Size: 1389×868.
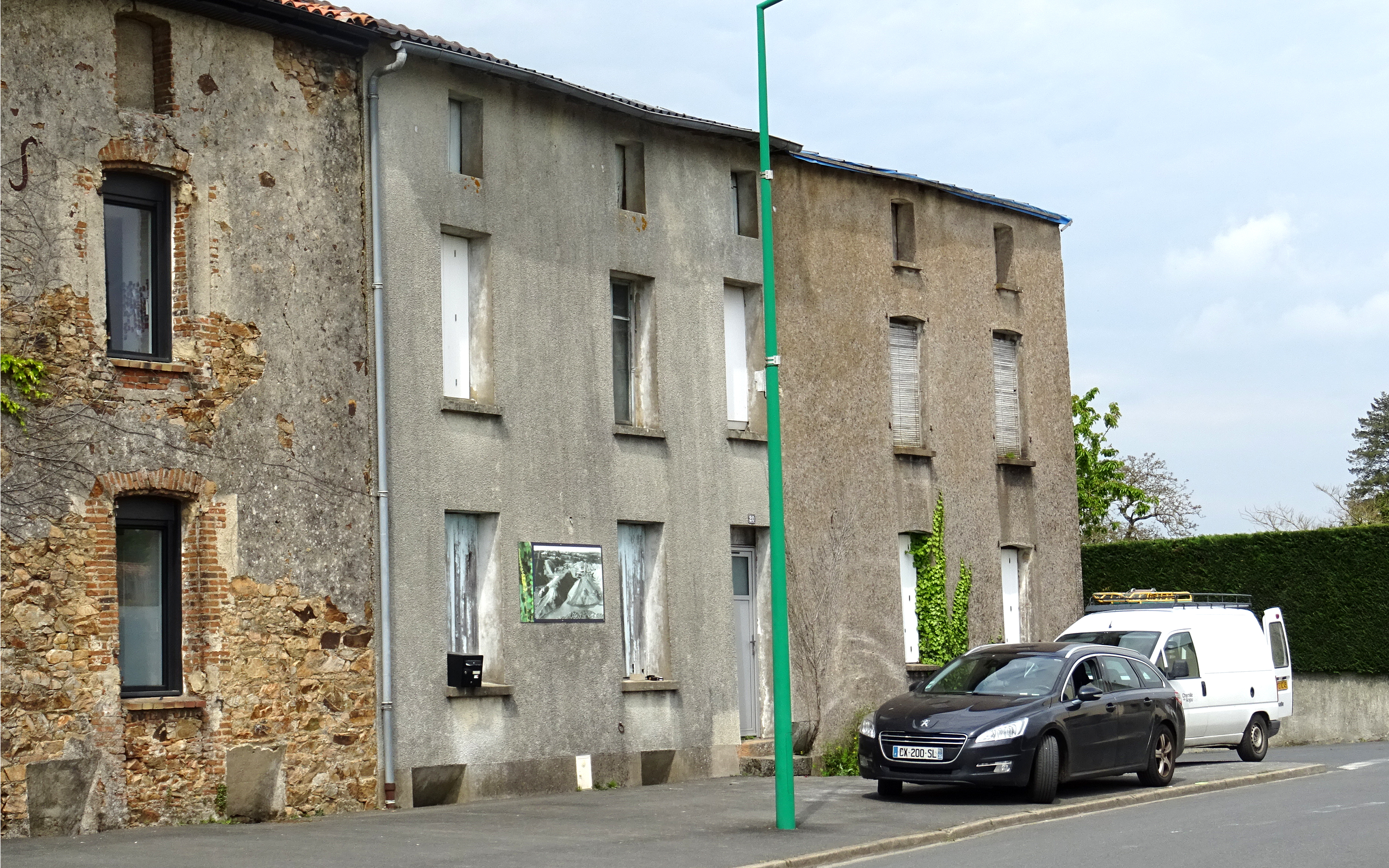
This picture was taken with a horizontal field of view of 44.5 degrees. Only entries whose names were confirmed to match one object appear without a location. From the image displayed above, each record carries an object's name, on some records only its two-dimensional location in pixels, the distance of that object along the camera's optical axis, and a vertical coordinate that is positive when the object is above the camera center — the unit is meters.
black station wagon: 17.52 -1.35
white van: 23.47 -0.97
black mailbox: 19.30 -0.63
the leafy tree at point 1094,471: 48.12 +3.53
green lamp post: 15.38 +0.68
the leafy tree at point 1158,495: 60.56 +3.50
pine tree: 86.56 +7.15
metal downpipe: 18.36 +1.83
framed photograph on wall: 20.42 +0.36
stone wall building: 15.81 +2.02
